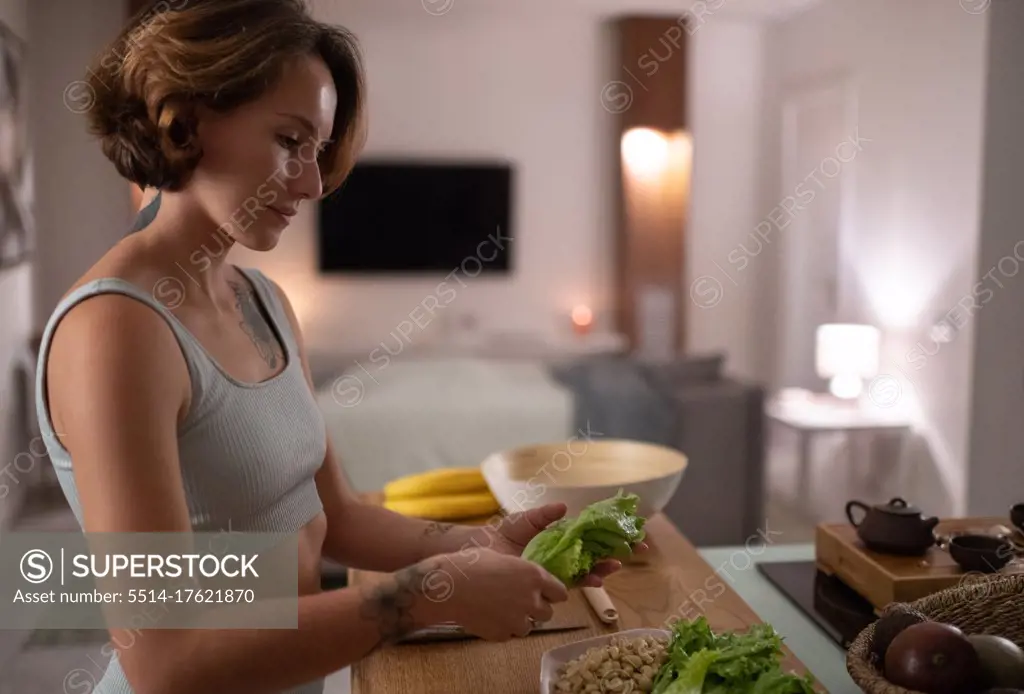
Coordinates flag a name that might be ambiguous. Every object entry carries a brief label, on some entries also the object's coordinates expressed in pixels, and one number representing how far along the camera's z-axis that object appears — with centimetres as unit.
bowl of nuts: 89
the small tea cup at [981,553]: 117
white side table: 407
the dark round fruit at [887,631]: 87
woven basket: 95
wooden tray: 117
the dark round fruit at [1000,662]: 82
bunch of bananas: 151
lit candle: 561
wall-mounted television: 546
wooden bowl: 136
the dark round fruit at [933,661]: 79
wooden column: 556
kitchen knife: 108
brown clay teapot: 124
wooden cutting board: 99
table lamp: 420
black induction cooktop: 121
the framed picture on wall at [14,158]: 367
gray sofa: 334
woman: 79
